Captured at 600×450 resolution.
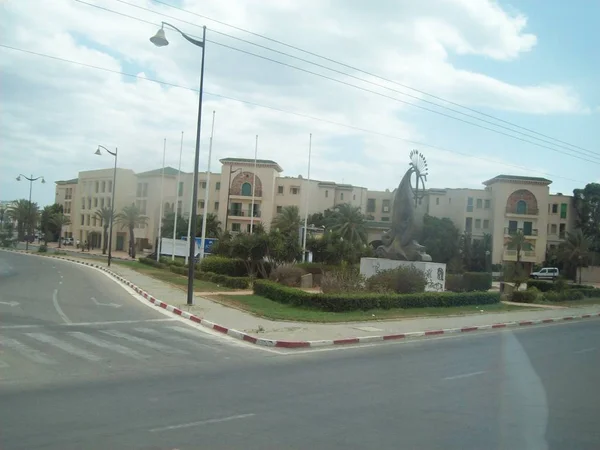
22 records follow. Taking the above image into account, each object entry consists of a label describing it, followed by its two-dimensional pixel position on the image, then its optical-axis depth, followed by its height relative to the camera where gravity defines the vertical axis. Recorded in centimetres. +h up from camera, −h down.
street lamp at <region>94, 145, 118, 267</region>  4149 +231
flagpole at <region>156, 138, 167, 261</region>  4434 +94
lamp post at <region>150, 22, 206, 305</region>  2008 +258
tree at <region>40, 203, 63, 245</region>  8944 +42
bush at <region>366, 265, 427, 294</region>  2493 -145
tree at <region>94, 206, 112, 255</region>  4816 +104
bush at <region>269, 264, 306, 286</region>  2998 -181
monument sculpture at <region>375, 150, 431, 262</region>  3031 +115
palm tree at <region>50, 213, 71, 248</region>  8429 +72
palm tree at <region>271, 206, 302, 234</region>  6302 +253
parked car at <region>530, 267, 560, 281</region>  6382 -182
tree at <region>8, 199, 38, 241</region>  7850 +115
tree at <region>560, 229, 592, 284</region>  5828 +109
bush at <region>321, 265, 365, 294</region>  2338 -162
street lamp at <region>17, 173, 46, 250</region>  7656 +89
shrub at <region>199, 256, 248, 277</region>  3494 -184
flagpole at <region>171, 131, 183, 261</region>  4821 +318
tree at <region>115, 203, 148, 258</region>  4616 +109
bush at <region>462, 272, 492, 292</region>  3403 -169
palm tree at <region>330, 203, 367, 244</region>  6144 +225
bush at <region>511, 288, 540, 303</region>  3409 -243
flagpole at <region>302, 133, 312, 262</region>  4309 -20
